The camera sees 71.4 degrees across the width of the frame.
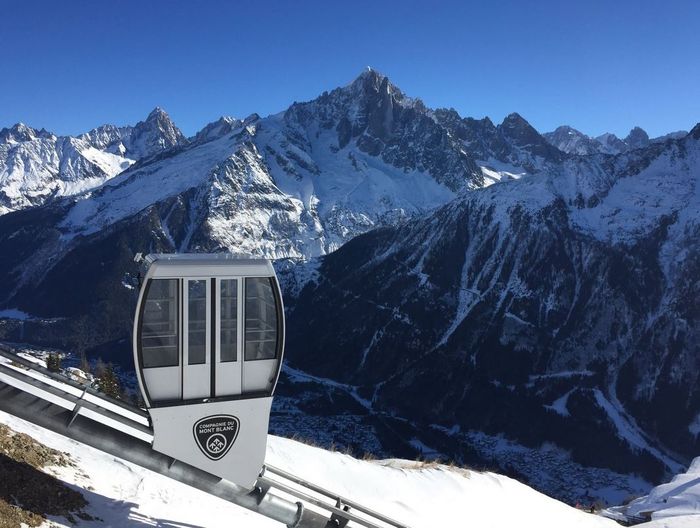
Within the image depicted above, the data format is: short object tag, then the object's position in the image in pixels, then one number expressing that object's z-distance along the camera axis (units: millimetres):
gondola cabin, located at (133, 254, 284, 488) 11445
